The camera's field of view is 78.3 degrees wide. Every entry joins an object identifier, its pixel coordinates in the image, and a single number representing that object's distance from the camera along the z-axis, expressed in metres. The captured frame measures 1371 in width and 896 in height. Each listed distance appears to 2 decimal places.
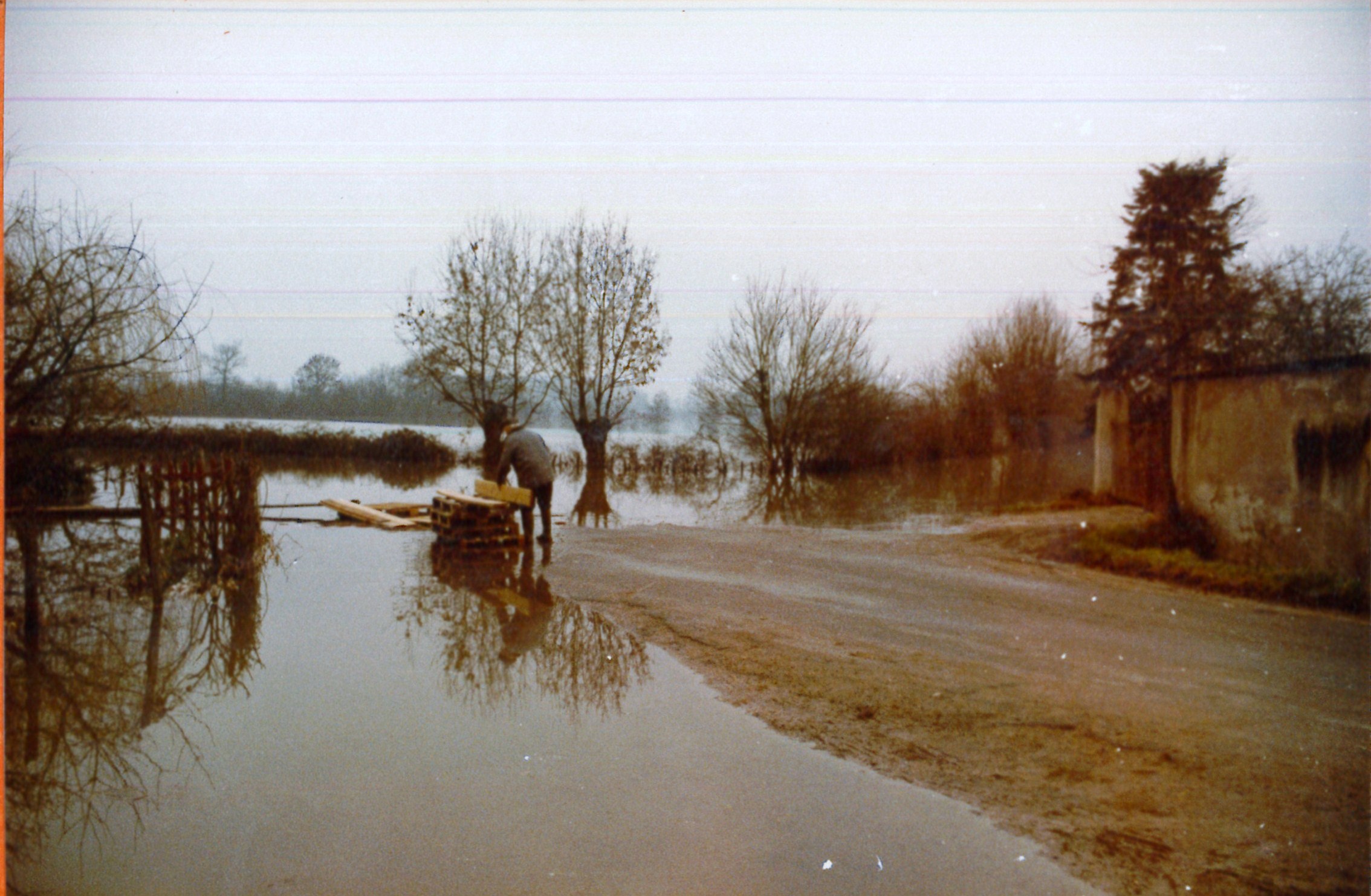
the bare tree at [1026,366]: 19.89
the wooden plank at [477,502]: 10.88
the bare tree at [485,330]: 17.75
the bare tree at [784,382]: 22.52
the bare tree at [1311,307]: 8.07
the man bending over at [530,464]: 11.56
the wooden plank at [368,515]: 13.05
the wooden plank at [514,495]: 11.16
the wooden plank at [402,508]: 14.34
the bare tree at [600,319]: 16.97
